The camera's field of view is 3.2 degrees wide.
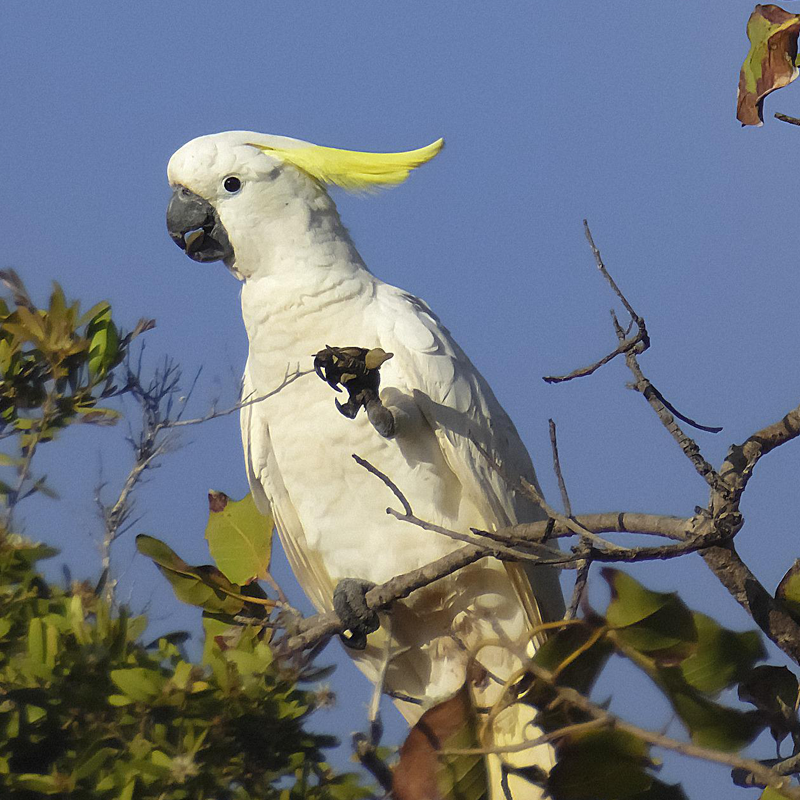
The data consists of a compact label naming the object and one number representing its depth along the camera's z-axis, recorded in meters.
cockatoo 8.00
